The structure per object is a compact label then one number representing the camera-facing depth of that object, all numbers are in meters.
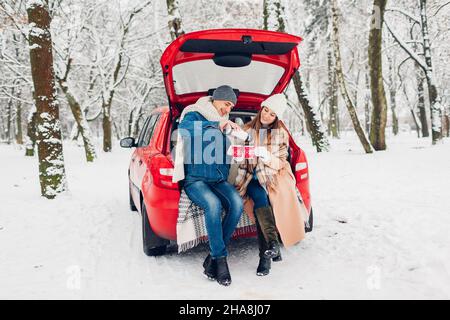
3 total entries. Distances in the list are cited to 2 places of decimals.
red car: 3.65
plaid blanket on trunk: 3.57
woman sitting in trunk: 3.61
